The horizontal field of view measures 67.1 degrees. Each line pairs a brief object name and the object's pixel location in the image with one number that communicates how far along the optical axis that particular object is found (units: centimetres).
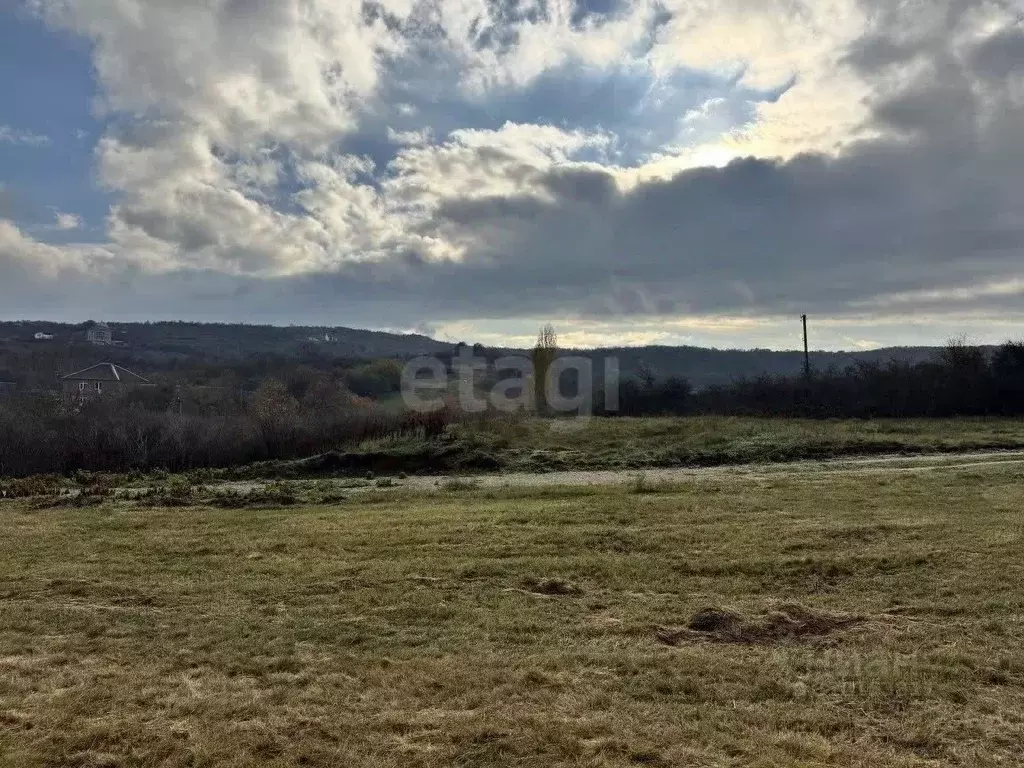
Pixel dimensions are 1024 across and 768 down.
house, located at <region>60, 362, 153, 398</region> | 5681
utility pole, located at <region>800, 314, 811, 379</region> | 4297
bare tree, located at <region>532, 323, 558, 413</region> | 4350
